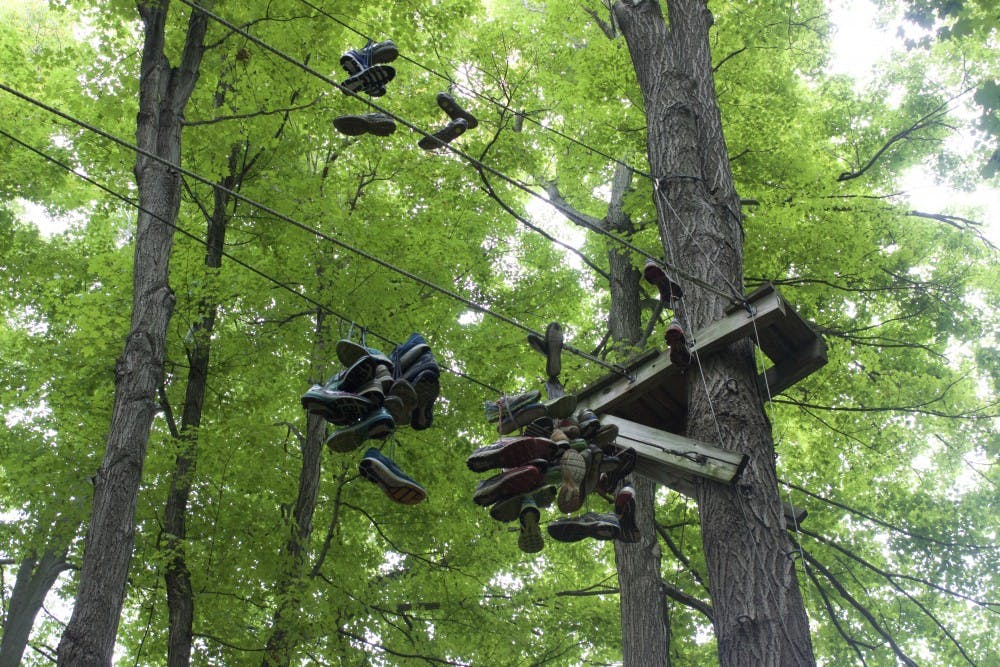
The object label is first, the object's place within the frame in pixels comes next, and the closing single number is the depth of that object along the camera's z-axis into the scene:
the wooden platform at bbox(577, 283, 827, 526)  4.45
